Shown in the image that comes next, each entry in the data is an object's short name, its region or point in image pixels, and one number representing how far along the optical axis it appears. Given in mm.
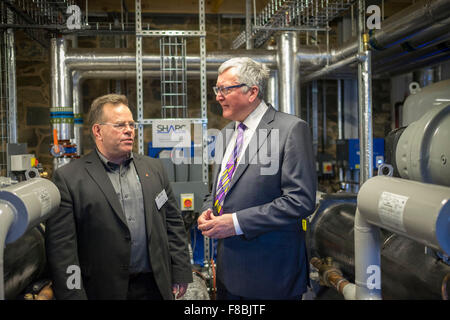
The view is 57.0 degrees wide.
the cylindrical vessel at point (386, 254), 1460
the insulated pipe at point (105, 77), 4289
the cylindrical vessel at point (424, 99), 1731
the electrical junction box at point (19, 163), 2547
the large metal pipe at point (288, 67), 3933
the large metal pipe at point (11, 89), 3764
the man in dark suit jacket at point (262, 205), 1500
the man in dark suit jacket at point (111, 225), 1448
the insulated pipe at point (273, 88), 4324
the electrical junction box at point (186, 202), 3268
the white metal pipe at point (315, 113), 6035
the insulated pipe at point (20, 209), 955
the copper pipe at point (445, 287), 1268
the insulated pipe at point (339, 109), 6094
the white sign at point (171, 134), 3281
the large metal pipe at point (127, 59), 3969
